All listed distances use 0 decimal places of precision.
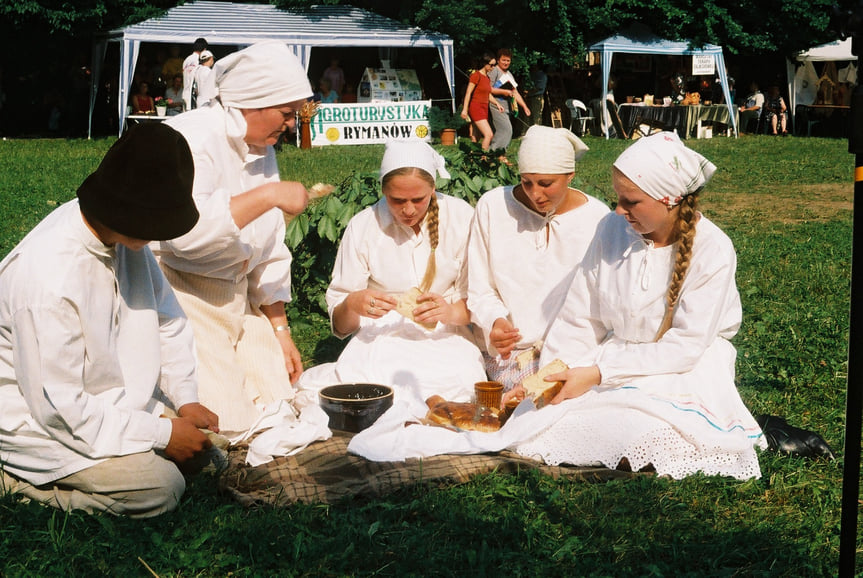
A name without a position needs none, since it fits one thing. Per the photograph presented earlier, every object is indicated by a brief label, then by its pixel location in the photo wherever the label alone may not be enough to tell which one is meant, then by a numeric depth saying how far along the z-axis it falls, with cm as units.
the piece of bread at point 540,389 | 432
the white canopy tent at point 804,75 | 2806
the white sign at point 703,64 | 2611
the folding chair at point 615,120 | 2477
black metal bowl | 431
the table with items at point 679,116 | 2441
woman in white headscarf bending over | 435
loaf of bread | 450
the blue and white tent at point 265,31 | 2009
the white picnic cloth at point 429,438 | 411
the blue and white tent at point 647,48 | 2509
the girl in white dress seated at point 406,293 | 483
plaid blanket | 385
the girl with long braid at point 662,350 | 401
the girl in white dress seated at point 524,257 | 504
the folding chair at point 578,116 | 2569
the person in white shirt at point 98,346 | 318
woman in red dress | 1723
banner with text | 2039
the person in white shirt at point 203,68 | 1684
